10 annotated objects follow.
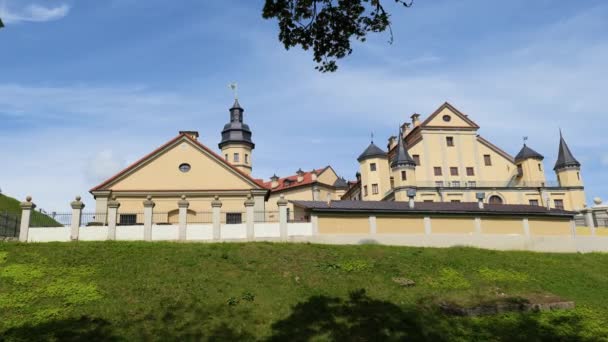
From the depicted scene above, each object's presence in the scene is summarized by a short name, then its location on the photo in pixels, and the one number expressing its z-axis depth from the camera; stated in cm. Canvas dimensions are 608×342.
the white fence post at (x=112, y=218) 2588
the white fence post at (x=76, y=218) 2545
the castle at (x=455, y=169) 4669
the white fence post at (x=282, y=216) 2700
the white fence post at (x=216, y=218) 2652
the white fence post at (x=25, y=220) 2503
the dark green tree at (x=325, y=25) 1009
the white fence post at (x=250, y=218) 2672
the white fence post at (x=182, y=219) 2620
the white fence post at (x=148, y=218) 2603
